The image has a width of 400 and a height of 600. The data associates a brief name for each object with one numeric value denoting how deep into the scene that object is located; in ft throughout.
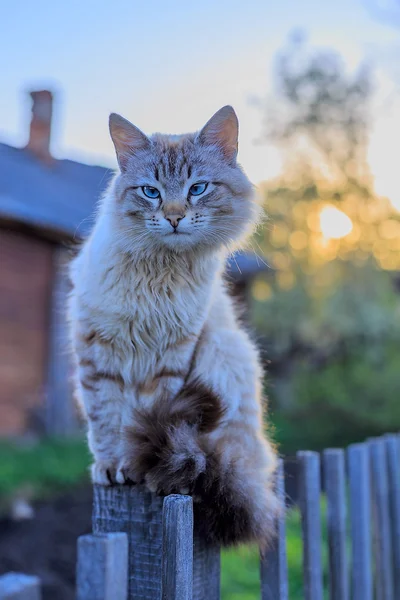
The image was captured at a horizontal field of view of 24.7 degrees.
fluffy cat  2.58
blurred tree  22.85
